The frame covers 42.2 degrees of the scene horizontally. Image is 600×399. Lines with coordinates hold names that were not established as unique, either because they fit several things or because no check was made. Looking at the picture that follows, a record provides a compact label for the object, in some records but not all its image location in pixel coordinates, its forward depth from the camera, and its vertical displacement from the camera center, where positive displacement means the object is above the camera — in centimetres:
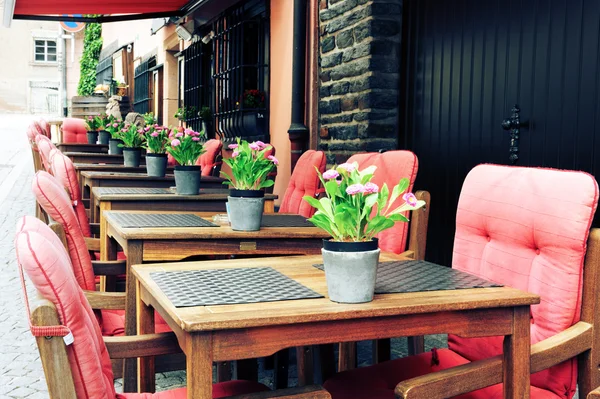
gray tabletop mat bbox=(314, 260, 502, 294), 187 -37
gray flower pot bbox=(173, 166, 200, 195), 406 -26
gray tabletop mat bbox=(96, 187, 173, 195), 411 -33
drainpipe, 647 +39
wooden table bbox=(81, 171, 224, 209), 494 -33
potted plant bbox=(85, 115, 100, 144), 975 -2
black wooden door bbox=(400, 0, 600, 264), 367 +25
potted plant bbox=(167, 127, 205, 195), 397 -17
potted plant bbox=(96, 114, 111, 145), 967 -5
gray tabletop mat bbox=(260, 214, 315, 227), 306 -37
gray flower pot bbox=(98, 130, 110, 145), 970 -9
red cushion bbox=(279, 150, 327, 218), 411 -28
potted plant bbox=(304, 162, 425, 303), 168 -21
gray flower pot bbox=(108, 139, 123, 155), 815 -19
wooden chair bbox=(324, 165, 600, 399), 193 -41
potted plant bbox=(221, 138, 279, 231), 277 -20
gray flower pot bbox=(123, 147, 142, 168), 598 -20
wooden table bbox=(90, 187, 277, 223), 386 -37
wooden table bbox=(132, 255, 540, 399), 153 -40
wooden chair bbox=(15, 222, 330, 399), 142 -37
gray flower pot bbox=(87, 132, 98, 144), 990 -10
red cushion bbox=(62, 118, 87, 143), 1126 -4
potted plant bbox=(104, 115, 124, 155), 794 -13
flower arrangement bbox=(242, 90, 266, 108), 793 +32
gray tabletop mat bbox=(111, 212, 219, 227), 291 -35
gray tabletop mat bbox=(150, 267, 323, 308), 170 -37
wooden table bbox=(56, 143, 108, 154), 939 -22
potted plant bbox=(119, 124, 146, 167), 596 -13
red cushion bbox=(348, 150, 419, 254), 314 -18
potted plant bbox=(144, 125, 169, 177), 499 -16
